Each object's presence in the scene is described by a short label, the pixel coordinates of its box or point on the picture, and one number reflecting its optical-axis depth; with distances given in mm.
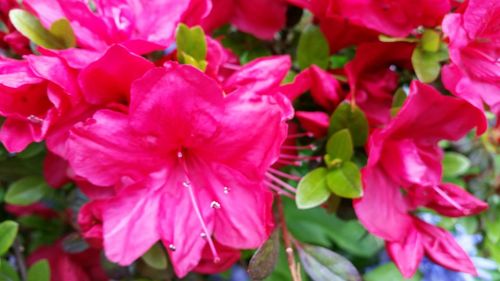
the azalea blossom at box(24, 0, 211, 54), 248
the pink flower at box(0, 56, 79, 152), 232
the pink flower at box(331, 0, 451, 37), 259
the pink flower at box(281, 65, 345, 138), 264
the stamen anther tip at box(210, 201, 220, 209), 241
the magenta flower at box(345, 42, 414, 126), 271
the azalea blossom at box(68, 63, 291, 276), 229
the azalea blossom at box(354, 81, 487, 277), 255
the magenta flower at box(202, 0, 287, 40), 296
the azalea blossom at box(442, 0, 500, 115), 243
